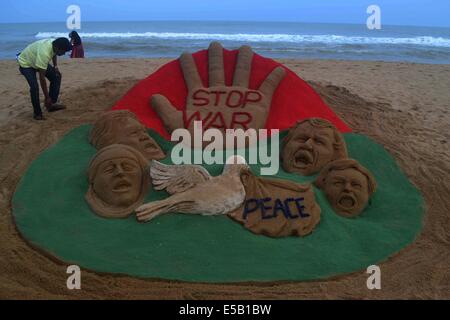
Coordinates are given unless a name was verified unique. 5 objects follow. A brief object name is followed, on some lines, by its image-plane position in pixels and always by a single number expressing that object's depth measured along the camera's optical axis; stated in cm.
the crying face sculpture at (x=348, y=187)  383
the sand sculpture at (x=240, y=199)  355
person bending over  551
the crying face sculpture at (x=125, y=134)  455
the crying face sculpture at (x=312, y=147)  427
